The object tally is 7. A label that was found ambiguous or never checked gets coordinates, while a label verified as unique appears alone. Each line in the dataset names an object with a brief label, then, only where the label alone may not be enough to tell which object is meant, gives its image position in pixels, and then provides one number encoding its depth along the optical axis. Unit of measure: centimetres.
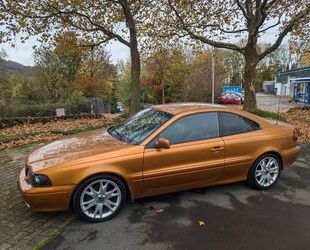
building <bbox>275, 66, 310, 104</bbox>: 3601
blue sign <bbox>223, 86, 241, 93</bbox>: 4062
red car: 3891
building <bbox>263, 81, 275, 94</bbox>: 6870
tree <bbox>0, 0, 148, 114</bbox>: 1272
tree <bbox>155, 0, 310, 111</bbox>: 1431
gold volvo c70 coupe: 424
